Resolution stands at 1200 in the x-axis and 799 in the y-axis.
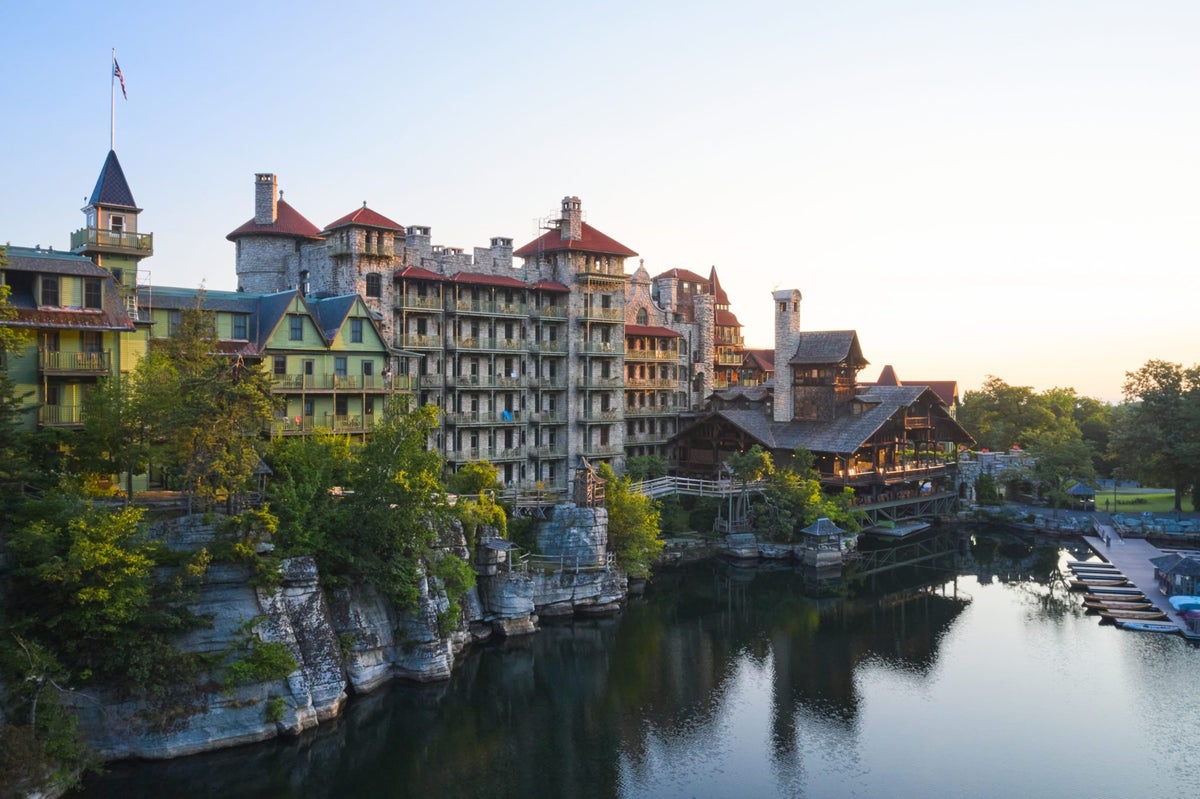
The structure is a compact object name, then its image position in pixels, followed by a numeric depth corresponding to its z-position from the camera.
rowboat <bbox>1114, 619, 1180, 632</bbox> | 48.38
